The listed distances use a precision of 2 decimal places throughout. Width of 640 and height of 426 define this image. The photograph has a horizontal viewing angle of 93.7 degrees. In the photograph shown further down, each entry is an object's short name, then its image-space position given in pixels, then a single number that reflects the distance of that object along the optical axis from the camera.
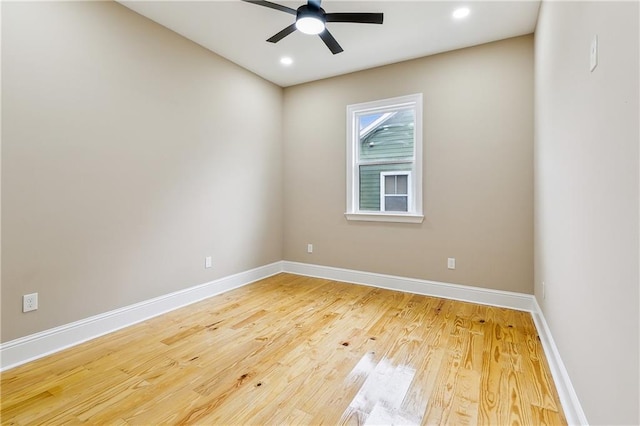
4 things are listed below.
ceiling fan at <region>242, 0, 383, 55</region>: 2.25
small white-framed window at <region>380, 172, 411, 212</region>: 3.80
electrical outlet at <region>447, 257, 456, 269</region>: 3.45
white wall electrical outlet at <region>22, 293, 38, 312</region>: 2.13
